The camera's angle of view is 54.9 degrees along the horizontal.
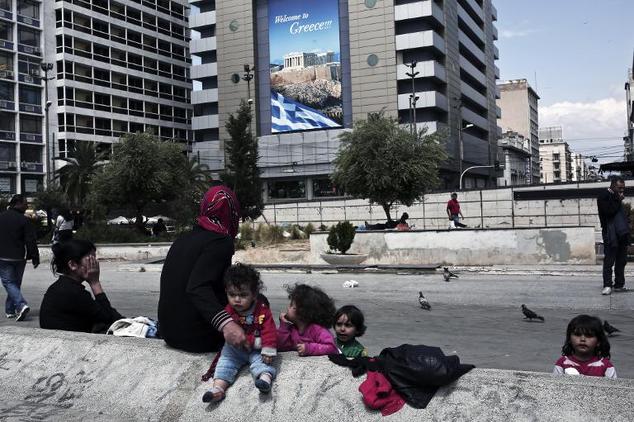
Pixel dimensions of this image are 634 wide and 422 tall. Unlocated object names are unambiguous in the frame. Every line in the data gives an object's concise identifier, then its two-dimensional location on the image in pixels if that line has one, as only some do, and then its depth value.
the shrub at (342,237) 17.27
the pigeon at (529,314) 8.16
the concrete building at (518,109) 145.62
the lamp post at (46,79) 48.19
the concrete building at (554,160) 188.00
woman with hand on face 5.08
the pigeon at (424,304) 9.62
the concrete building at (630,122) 118.18
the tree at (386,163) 27.50
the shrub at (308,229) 28.89
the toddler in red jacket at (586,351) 3.98
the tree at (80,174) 45.78
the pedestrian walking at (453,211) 22.77
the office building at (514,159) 104.88
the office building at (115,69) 70.00
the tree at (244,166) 36.31
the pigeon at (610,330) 6.57
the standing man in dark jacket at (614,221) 9.90
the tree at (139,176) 33.31
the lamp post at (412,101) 52.83
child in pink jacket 4.28
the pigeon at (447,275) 13.56
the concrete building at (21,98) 64.62
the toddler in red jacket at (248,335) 3.68
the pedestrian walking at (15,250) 9.41
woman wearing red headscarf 3.78
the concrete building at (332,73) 62.78
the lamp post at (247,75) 43.02
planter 17.12
